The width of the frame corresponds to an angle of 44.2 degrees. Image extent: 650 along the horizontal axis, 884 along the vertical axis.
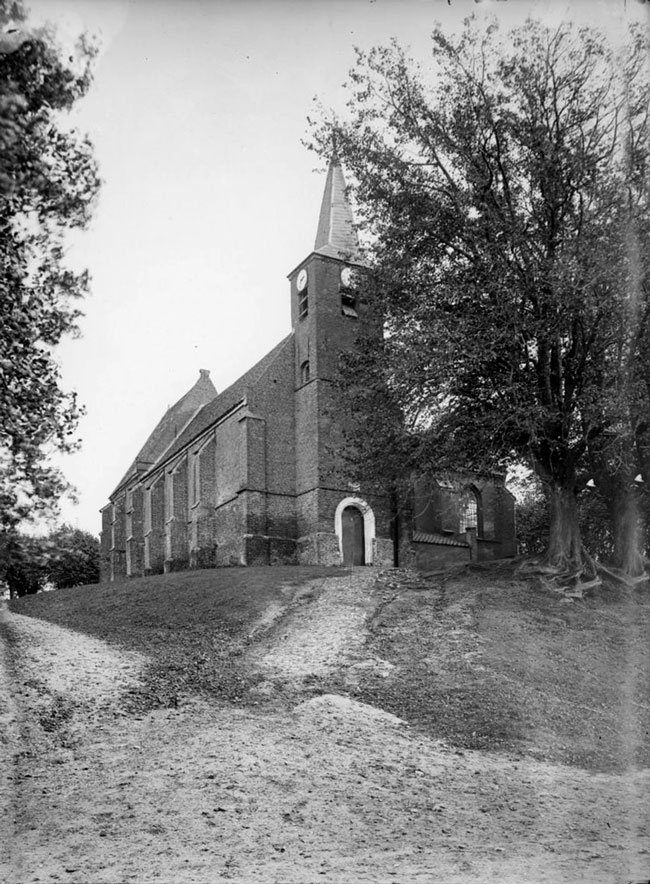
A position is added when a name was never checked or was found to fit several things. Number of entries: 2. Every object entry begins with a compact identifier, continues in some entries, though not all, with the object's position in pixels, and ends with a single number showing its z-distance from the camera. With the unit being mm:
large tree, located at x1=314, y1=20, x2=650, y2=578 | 17578
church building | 34844
